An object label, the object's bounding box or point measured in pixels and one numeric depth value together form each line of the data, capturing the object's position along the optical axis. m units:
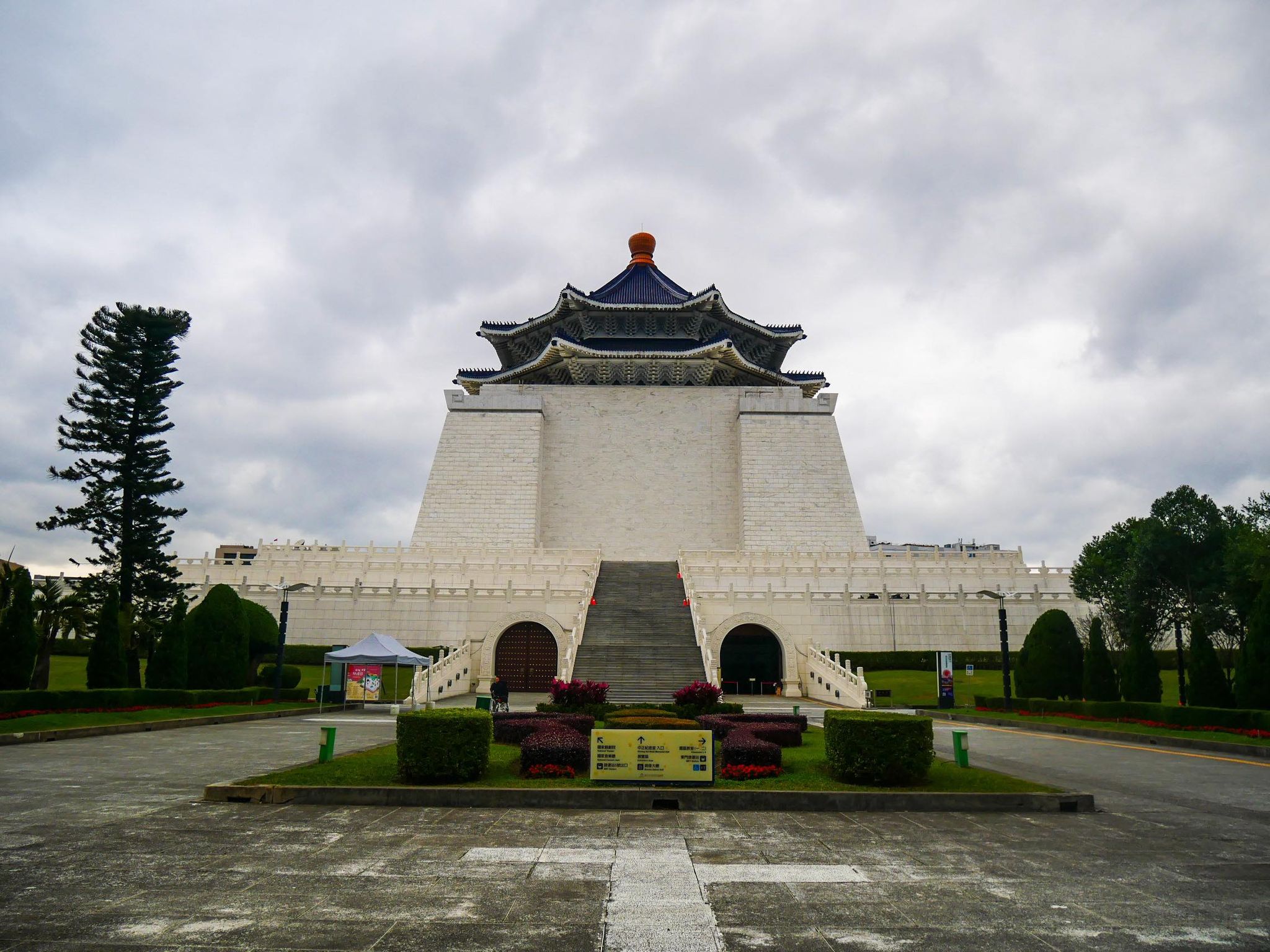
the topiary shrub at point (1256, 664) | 15.62
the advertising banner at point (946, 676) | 22.36
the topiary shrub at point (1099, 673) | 19.97
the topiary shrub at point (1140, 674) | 18.56
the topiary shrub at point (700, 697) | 16.70
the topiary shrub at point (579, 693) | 16.67
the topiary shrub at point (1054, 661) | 21.44
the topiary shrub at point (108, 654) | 18.45
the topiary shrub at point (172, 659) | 19.59
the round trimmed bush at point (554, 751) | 9.61
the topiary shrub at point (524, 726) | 12.38
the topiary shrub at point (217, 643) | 21.44
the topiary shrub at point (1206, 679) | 16.81
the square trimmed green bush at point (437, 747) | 9.02
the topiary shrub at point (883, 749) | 9.16
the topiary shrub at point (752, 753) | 9.90
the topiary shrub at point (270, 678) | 24.89
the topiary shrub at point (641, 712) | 14.23
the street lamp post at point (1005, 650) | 21.25
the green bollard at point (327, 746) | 10.55
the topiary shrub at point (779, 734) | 12.29
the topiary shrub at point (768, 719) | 13.82
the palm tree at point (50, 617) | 20.66
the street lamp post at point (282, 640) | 21.88
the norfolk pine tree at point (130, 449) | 26.58
